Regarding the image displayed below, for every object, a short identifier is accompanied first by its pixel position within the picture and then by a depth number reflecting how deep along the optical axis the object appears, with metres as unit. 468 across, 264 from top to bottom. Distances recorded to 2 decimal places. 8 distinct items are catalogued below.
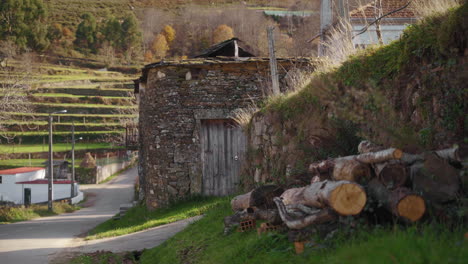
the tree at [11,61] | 54.30
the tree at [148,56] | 83.69
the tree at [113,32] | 94.12
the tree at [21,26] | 82.19
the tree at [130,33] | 92.69
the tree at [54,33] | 90.05
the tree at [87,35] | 93.81
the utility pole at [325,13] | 20.68
